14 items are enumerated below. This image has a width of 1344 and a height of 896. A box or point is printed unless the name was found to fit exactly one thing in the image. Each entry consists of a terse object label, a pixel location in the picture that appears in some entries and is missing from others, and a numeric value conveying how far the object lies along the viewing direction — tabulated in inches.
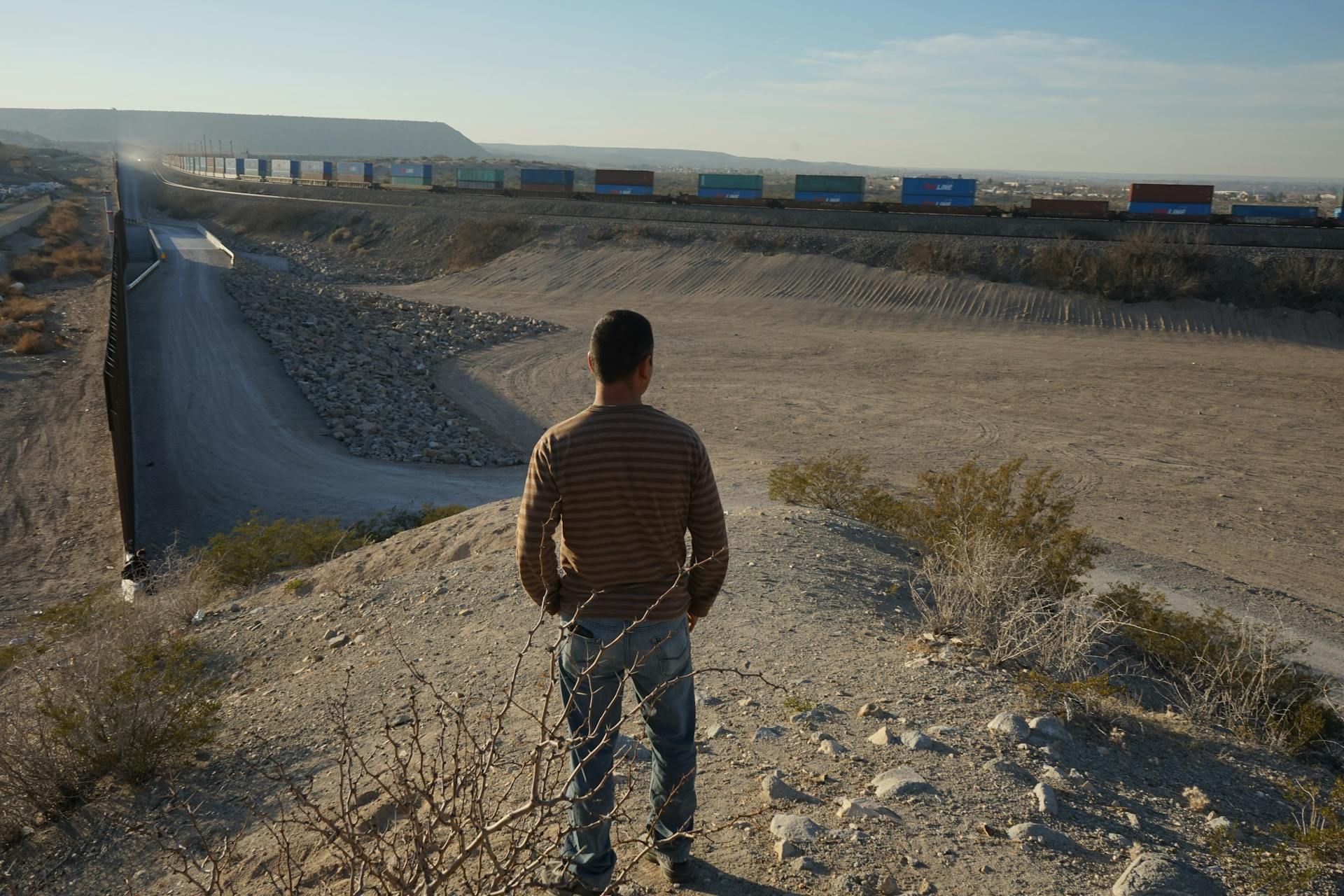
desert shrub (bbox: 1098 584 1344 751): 249.0
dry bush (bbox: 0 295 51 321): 1104.8
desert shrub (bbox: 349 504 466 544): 500.1
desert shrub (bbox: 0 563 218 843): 218.5
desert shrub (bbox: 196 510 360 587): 429.4
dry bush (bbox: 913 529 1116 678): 244.1
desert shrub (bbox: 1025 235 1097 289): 1332.4
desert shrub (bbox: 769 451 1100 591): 359.6
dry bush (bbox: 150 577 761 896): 103.2
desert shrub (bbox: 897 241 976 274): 1418.6
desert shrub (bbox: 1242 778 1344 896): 150.6
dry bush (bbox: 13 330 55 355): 944.3
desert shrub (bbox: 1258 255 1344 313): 1207.6
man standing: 129.6
